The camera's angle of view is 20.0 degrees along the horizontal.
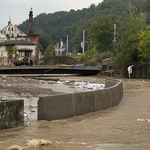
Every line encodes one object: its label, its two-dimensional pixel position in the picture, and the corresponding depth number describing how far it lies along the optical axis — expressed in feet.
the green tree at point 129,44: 223.30
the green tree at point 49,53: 523.70
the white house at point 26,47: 435.12
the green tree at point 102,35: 313.53
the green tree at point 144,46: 208.23
